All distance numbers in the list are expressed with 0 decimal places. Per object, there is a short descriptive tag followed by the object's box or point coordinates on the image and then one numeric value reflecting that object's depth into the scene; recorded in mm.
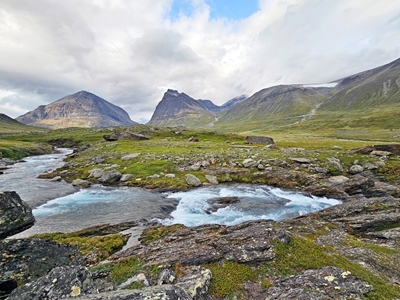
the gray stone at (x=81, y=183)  41356
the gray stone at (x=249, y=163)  47656
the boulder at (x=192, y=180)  40178
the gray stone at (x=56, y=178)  44612
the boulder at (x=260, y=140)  89875
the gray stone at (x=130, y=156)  56716
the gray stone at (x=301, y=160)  47844
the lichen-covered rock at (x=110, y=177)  42425
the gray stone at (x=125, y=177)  43375
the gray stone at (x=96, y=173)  44956
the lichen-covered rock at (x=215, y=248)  13812
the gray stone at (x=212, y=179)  41312
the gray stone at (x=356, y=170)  41994
